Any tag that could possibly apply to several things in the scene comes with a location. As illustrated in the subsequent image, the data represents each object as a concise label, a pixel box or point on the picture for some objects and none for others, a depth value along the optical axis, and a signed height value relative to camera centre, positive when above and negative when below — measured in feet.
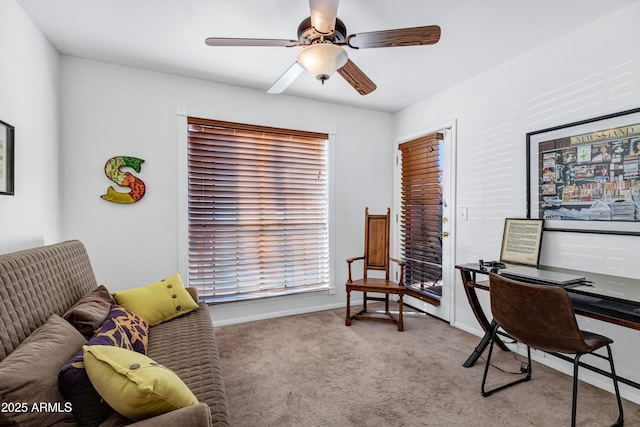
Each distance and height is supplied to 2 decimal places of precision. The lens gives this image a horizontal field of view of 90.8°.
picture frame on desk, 7.99 -0.82
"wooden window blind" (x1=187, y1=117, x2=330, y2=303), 10.40 -0.06
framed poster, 6.57 +0.81
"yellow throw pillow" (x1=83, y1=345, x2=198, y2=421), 3.26 -1.86
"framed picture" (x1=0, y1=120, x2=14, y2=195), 5.87 +0.97
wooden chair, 10.78 -1.85
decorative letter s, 9.13 +0.88
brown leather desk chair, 5.37 -2.01
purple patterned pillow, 3.39 -2.01
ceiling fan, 5.51 +3.14
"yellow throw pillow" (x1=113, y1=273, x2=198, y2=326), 6.88 -2.08
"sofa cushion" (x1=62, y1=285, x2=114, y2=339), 4.87 -1.71
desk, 5.19 -1.51
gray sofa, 3.21 -1.74
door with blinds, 11.33 -0.29
